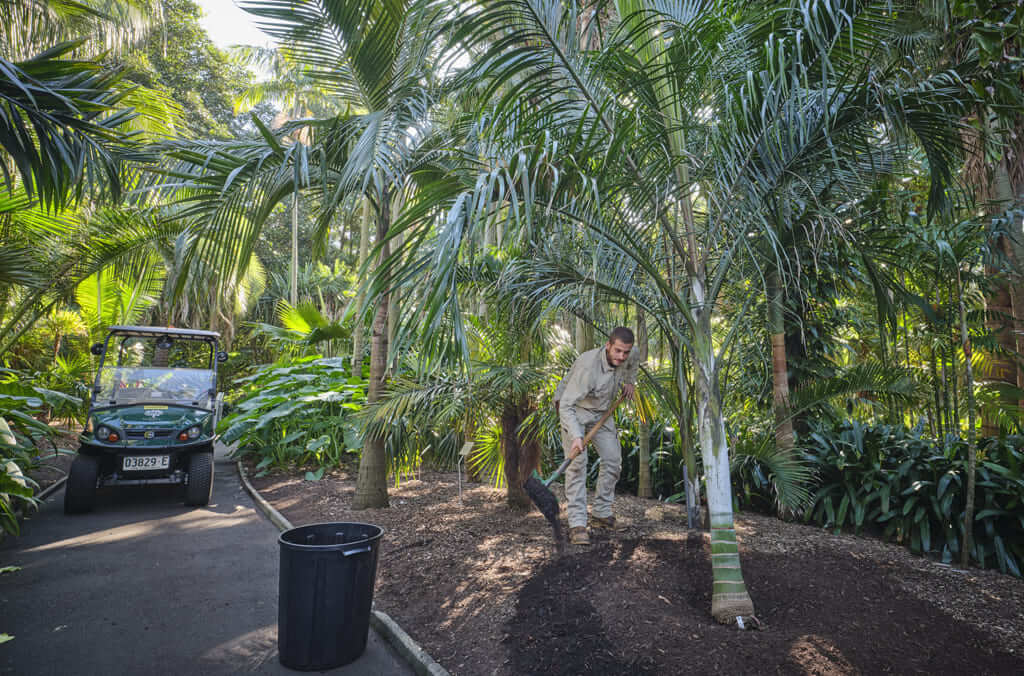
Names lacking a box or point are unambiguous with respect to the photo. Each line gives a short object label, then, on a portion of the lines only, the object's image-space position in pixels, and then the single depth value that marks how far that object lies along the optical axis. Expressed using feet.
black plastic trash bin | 9.75
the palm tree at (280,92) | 55.83
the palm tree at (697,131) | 9.64
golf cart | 21.31
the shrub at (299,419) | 29.32
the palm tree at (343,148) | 15.19
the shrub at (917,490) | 14.40
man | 15.33
